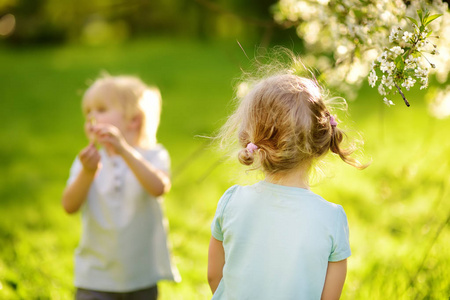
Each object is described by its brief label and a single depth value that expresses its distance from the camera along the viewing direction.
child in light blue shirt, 3.04
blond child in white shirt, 3.58
